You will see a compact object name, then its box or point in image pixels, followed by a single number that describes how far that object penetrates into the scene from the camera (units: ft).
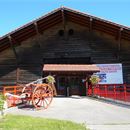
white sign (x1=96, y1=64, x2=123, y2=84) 40.17
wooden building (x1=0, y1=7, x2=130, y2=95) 40.47
